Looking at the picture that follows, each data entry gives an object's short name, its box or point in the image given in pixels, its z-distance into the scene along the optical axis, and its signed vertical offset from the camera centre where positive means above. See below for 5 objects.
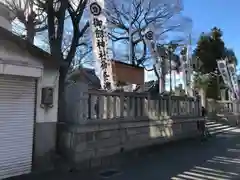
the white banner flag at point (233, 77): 18.10 +3.04
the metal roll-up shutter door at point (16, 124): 4.79 -0.50
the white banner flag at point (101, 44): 6.53 +2.25
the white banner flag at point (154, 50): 9.34 +2.90
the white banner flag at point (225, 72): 18.23 +3.52
